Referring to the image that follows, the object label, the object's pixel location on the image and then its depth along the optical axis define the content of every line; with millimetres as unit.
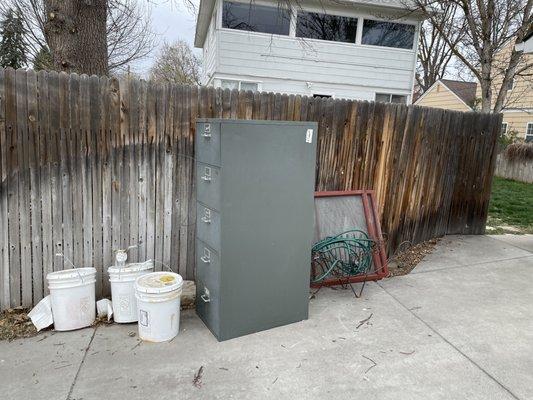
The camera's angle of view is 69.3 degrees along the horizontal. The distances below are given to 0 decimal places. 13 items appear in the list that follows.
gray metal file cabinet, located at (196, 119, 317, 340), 3006
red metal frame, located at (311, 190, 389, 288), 4230
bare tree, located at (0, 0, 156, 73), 12416
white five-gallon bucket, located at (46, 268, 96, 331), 3129
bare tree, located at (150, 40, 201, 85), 23119
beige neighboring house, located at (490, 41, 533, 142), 17391
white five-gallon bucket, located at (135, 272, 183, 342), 2982
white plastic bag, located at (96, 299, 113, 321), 3369
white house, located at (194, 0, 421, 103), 10164
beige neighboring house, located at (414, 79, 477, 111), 20891
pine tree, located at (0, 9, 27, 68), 14359
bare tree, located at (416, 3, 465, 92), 26278
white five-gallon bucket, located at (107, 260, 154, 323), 3275
